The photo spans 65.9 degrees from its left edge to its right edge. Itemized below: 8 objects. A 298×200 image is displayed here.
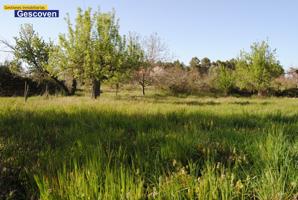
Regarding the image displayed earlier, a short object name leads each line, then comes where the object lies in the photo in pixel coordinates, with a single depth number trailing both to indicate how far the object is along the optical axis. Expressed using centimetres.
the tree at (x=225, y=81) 3997
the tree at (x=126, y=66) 2103
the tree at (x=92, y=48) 1950
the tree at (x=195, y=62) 6606
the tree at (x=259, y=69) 3362
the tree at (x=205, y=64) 6575
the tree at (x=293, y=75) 4600
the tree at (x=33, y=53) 3067
